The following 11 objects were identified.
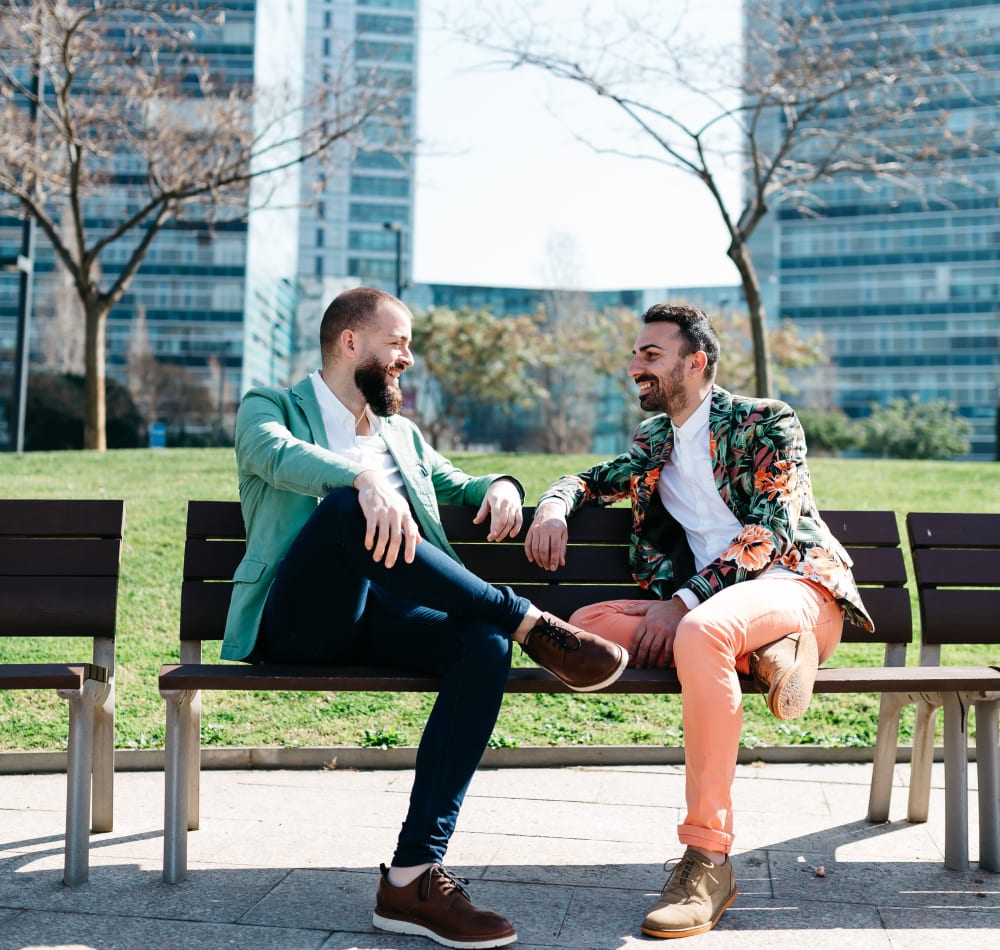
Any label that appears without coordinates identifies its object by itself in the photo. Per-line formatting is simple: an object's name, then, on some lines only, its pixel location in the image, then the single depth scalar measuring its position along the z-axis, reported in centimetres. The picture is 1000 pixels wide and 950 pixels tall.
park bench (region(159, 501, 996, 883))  349
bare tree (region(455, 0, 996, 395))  1628
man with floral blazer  326
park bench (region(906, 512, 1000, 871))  421
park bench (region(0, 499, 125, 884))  399
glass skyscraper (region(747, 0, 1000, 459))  9356
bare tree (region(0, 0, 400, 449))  1706
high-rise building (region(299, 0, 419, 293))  11662
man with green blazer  316
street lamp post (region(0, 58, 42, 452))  1614
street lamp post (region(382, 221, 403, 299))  3168
